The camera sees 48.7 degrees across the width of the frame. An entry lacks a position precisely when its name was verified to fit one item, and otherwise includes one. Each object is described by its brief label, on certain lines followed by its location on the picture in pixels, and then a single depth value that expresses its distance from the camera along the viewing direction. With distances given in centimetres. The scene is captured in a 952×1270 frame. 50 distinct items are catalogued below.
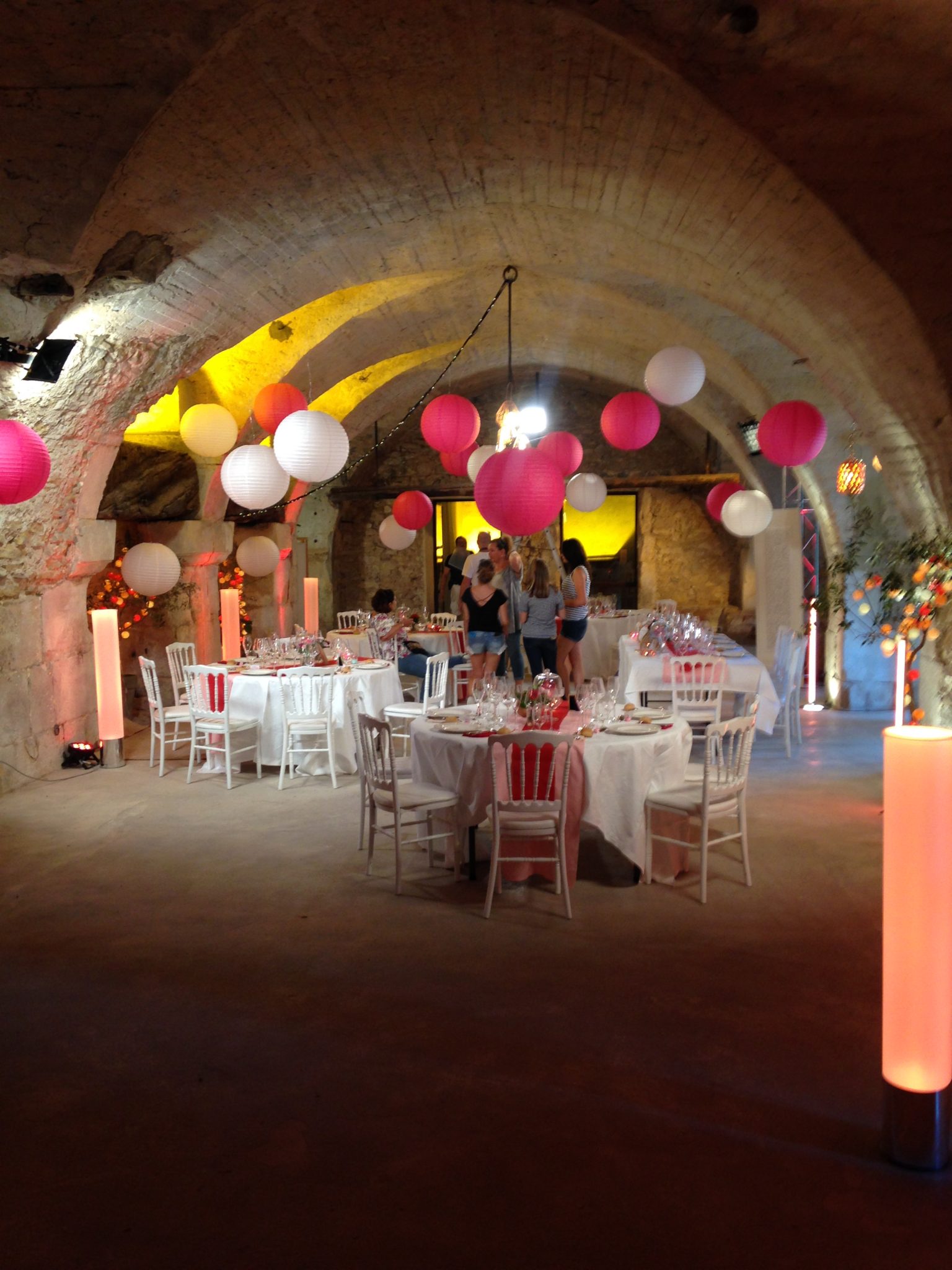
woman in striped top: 944
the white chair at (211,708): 743
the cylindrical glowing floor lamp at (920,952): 278
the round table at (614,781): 505
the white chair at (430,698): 764
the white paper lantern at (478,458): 1059
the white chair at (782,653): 879
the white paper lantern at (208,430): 852
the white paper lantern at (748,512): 942
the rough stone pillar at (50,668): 734
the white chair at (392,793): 502
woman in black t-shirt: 880
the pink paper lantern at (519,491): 580
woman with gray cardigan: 900
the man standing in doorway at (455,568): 1317
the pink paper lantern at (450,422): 814
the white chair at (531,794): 470
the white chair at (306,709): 727
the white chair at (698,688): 755
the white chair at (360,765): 542
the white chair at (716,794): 488
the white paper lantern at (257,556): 1139
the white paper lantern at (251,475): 763
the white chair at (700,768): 512
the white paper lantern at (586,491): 1201
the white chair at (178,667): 830
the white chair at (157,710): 774
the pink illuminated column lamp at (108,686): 815
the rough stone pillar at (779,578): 1047
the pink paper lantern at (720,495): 1211
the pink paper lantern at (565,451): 955
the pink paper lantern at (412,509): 1205
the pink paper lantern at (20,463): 532
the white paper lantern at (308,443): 662
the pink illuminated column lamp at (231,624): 1046
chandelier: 876
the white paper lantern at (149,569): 859
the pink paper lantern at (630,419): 798
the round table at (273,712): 763
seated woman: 952
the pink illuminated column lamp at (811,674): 1058
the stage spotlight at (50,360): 597
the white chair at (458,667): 907
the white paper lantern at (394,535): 1318
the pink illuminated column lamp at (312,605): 1332
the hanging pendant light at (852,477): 918
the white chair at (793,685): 820
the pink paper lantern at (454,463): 1120
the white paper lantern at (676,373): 773
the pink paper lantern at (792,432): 718
